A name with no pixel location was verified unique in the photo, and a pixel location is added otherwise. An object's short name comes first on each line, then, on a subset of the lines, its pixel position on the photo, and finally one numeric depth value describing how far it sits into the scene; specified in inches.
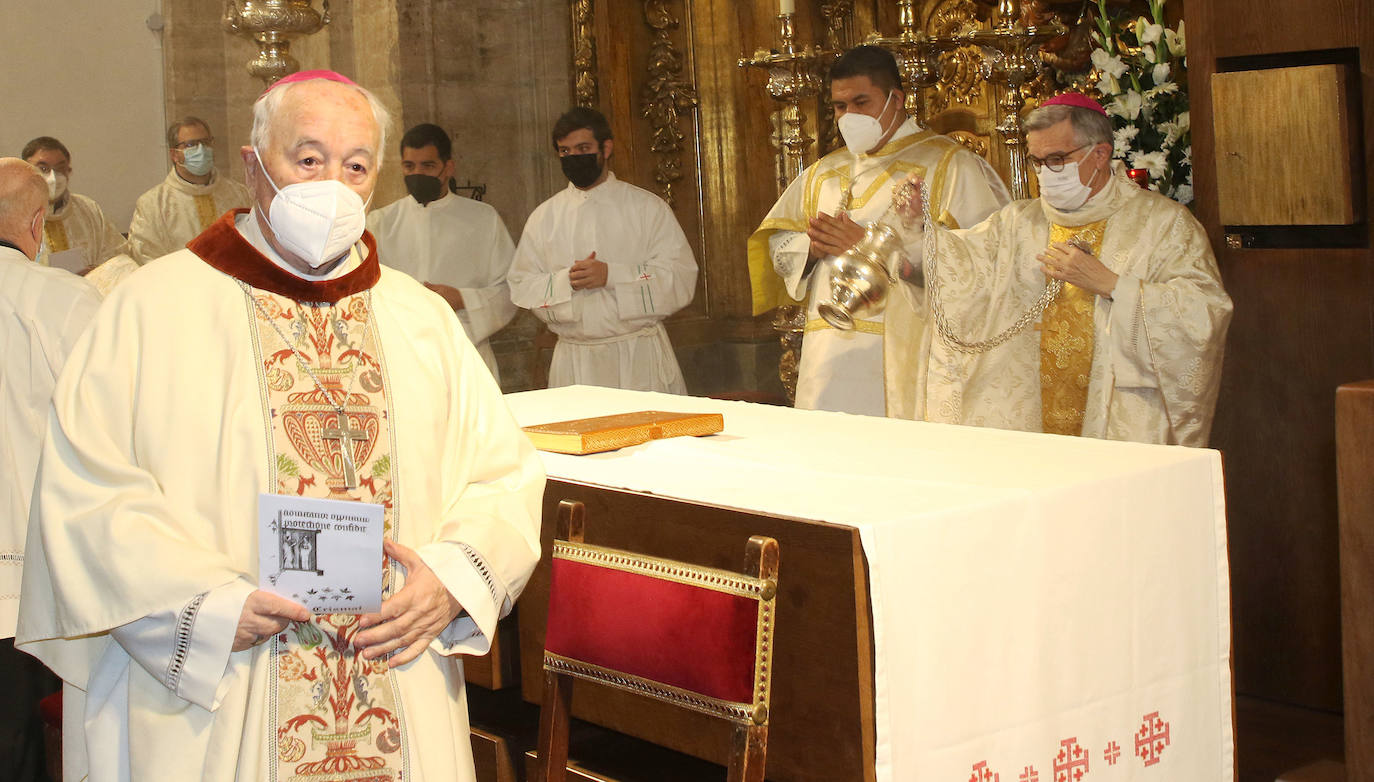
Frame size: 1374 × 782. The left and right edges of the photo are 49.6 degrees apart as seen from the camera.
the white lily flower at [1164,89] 192.1
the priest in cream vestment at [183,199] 290.5
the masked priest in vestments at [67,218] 278.8
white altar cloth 93.2
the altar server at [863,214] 209.3
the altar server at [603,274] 262.2
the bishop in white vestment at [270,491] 84.0
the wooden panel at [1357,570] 104.2
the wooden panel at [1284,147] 159.3
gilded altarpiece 334.3
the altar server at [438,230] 285.6
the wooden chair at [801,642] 91.0
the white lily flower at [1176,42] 195.0
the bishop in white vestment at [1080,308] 166.6
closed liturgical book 124.1
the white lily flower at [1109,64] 195.3
